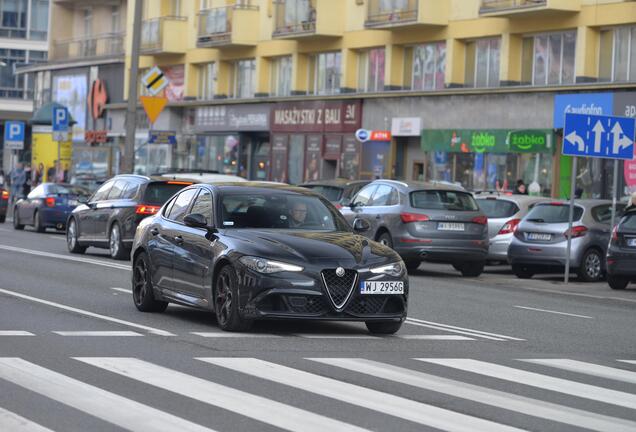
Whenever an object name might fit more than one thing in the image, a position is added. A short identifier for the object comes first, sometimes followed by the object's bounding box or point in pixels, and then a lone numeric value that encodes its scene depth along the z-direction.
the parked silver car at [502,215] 27.75
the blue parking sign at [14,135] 54.03
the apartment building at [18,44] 92.19
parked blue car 37.59
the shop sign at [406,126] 42.88
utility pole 40.81
